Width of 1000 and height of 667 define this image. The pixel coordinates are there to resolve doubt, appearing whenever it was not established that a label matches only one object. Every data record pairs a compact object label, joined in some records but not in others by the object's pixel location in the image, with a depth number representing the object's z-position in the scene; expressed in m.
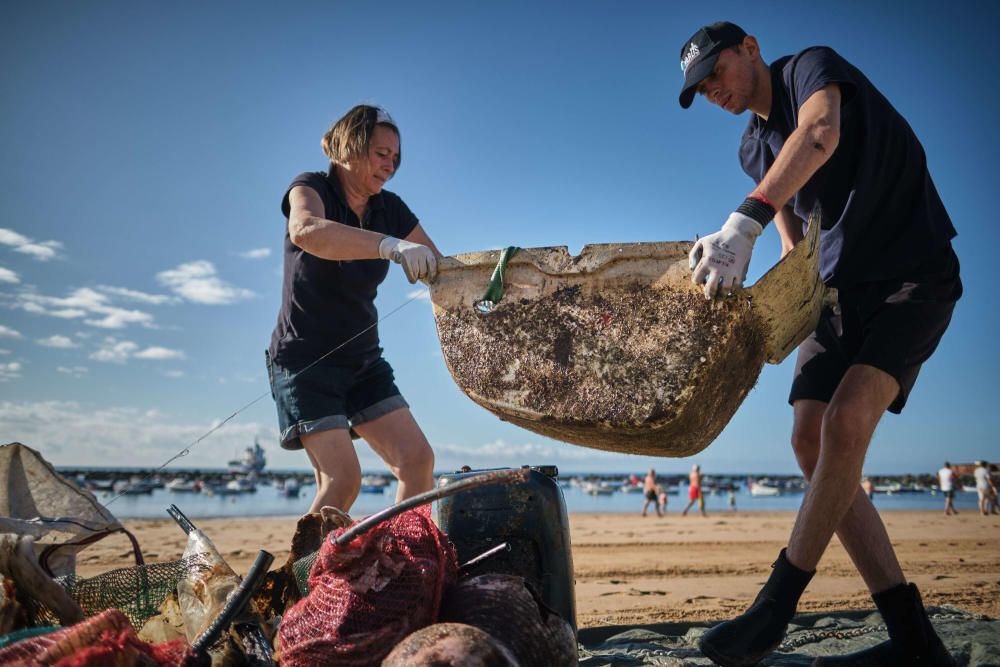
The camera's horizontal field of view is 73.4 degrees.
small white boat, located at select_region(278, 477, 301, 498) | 41.06
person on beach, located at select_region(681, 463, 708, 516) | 20.89
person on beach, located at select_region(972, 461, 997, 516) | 18.56
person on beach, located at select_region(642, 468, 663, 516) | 21.06
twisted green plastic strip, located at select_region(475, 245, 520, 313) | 2.17
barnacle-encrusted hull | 1.96
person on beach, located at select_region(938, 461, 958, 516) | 19.89
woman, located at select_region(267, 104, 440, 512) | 2.81
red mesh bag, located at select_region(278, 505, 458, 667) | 1.39
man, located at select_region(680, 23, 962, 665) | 2.18
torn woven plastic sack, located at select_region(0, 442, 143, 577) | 2.38
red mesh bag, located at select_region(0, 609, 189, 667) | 1.25
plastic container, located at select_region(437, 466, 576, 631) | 1.94
